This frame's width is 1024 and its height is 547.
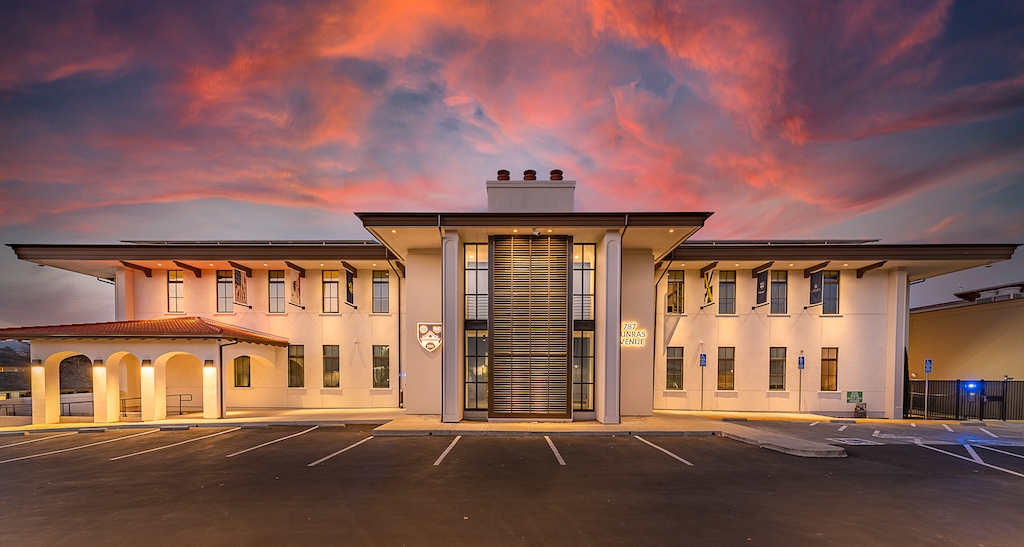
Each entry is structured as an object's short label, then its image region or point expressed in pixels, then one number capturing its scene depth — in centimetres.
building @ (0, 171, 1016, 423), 1611
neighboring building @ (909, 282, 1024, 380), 2127
